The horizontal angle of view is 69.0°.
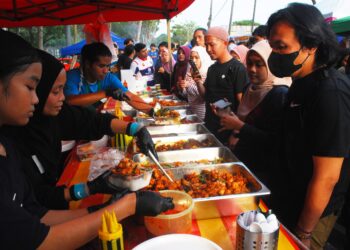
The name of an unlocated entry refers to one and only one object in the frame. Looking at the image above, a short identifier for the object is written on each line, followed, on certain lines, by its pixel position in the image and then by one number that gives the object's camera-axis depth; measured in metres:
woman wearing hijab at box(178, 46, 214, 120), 4.28
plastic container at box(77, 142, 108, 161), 2.34
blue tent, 13.09
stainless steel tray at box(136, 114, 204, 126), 3.31
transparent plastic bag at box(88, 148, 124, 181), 1.99
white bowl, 1.07
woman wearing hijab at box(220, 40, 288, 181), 2.16
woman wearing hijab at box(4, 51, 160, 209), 1.58
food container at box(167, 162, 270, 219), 1.42
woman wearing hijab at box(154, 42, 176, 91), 7.24
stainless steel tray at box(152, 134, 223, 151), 2.71
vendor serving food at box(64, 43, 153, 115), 3.10
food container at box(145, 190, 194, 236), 1.24
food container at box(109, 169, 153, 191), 1.43
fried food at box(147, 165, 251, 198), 1.58
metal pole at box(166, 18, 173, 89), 4.40
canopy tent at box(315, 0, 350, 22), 7.91
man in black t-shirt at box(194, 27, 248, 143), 3.44
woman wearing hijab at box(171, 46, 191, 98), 5.75
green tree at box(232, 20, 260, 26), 67.25
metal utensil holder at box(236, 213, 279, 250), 1.00
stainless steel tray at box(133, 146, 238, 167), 2.30
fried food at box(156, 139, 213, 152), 2.56
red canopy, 3.84
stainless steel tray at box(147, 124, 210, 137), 3.07
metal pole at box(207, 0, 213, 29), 23.43
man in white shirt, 7.15
